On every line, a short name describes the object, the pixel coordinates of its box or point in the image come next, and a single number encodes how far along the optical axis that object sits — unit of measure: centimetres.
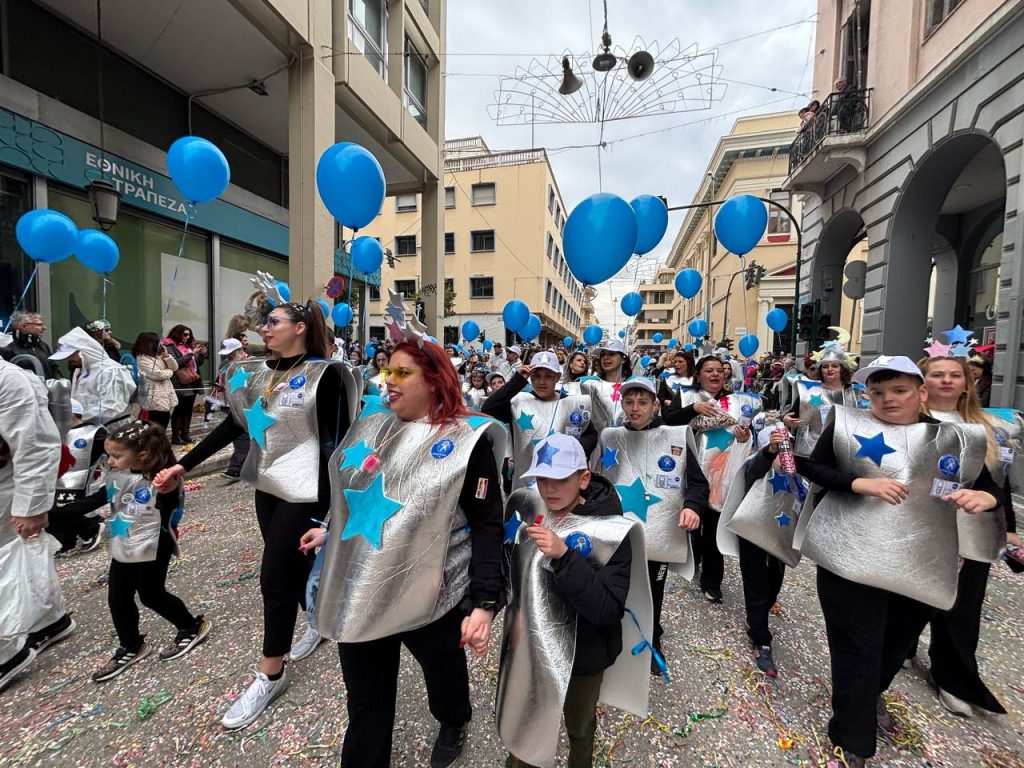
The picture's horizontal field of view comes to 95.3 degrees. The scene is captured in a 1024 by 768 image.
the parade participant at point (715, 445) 325
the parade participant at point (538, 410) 365
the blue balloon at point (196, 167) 527
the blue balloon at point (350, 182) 420
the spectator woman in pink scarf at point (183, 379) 725
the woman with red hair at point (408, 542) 161
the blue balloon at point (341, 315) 834
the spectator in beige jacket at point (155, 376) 631
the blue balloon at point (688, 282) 967
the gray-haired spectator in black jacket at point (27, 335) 515
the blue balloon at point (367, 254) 752
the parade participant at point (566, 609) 159
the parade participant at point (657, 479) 262
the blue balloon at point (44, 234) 550
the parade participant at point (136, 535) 251
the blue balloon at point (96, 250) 623
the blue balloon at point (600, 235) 431
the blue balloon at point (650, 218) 616
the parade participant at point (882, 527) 197
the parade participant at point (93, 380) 482
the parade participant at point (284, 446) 225
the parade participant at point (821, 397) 313
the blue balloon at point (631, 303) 923
